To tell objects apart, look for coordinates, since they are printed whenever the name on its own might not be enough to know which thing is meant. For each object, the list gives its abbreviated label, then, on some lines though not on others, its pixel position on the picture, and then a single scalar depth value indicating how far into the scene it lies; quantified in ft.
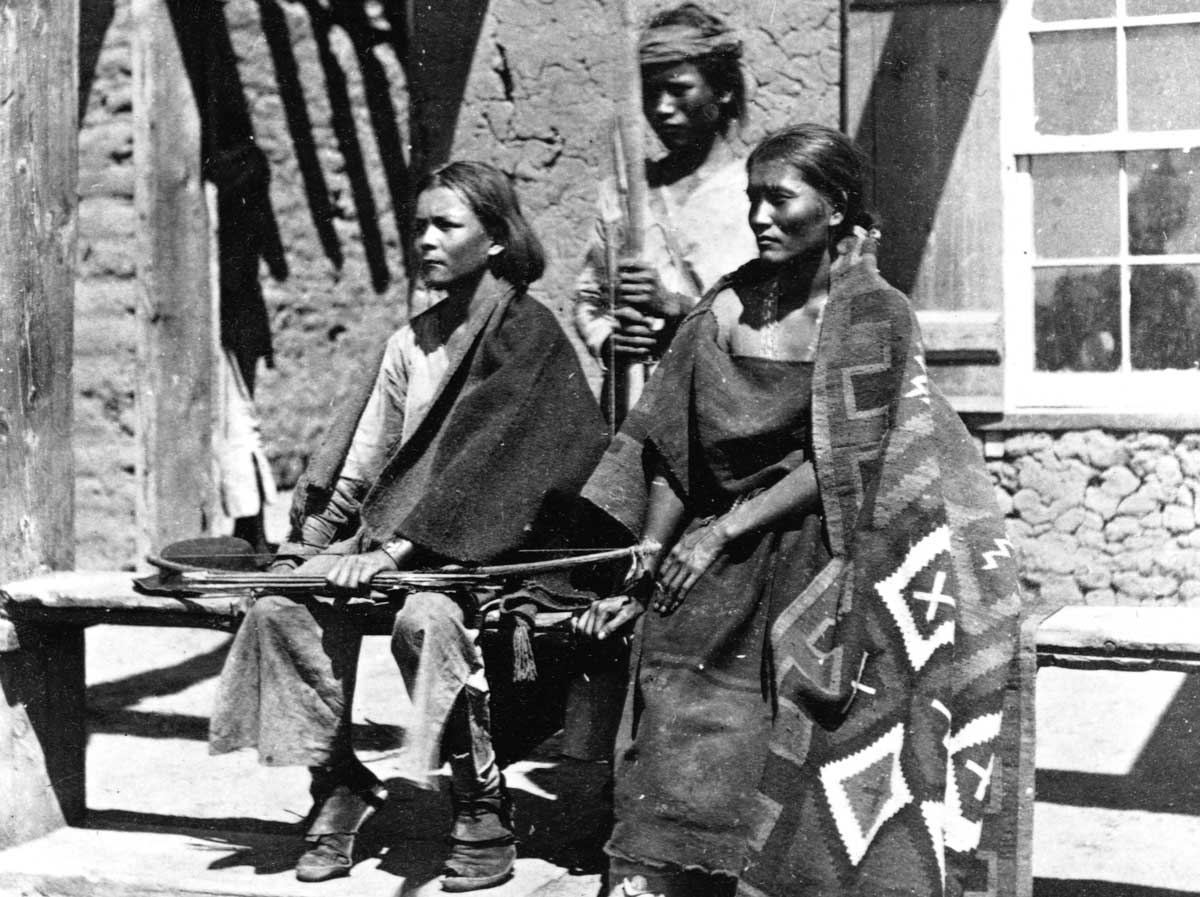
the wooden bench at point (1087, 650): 11.31
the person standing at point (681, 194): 14.33
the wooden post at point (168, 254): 21.44
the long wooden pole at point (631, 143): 13.64
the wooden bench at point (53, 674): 13.62
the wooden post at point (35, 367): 13.97
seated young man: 12.58
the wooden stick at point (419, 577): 12.58
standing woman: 11.09
